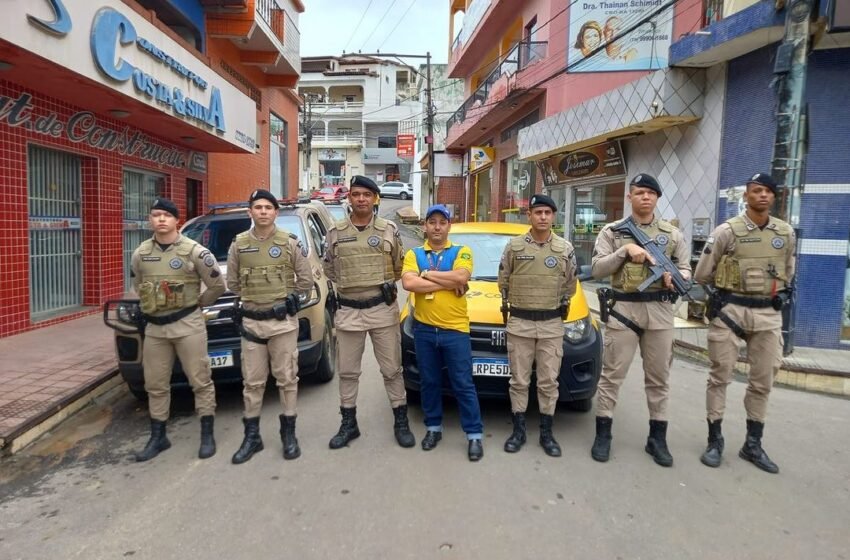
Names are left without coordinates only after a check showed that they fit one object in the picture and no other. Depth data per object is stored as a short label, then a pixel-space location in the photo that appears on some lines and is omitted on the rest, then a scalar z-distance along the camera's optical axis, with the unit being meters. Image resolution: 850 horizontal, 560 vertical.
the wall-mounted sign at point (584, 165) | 11.71
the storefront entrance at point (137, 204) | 9.77
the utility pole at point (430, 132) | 24.97
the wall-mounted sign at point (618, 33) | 12.87
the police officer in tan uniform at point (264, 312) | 3.94
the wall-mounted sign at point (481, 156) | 21.37
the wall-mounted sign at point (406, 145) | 36.66
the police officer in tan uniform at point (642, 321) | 3.86
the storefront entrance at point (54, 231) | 7.51
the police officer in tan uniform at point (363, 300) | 4.01
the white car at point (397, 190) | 46.41
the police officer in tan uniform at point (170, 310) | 3.91
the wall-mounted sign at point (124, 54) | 5.31
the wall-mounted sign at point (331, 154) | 53.44
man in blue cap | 3.81
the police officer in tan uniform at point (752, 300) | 3.83
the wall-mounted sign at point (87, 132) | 6.73
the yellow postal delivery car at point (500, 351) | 4.23
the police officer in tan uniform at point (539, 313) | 3.96
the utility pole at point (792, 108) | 6.04
